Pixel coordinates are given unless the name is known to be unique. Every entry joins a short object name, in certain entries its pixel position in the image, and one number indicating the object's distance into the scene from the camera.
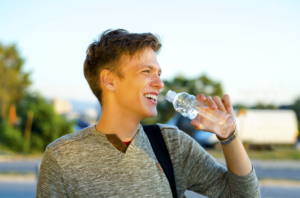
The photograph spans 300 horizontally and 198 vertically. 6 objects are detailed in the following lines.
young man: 1.54
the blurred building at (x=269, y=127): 17.61
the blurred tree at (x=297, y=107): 34.50
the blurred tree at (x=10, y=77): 30.28
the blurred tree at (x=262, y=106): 16.52
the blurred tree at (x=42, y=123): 15.24
